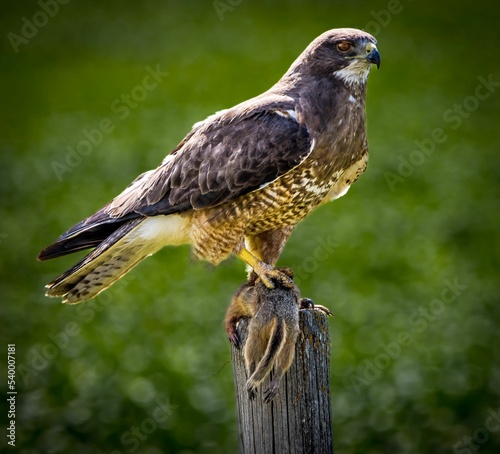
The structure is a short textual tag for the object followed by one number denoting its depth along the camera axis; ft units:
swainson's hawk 33.37
